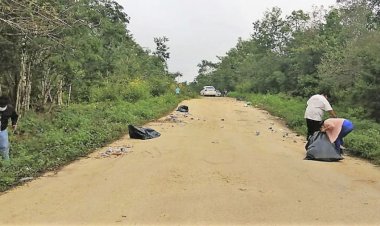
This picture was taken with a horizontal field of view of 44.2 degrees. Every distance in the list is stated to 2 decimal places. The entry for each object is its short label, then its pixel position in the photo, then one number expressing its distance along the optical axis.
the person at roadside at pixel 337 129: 10.34
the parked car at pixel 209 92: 55.00
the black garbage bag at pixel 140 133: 13.95
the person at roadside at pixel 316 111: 11.65
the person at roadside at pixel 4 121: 9.72
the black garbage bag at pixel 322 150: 10.27
